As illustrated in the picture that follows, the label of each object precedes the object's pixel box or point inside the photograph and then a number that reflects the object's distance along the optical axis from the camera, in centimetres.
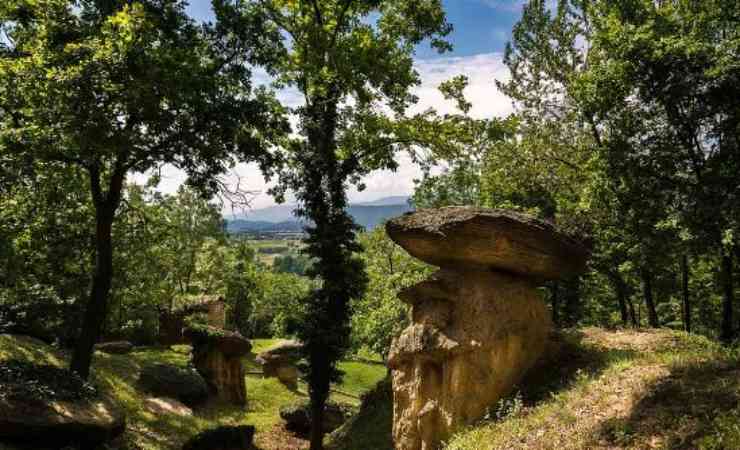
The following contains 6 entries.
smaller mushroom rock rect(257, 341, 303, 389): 3788
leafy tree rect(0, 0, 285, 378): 1419
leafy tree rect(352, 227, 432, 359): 2839
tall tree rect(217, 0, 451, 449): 2052
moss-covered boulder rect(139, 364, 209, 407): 2548
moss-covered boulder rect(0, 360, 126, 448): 1236
